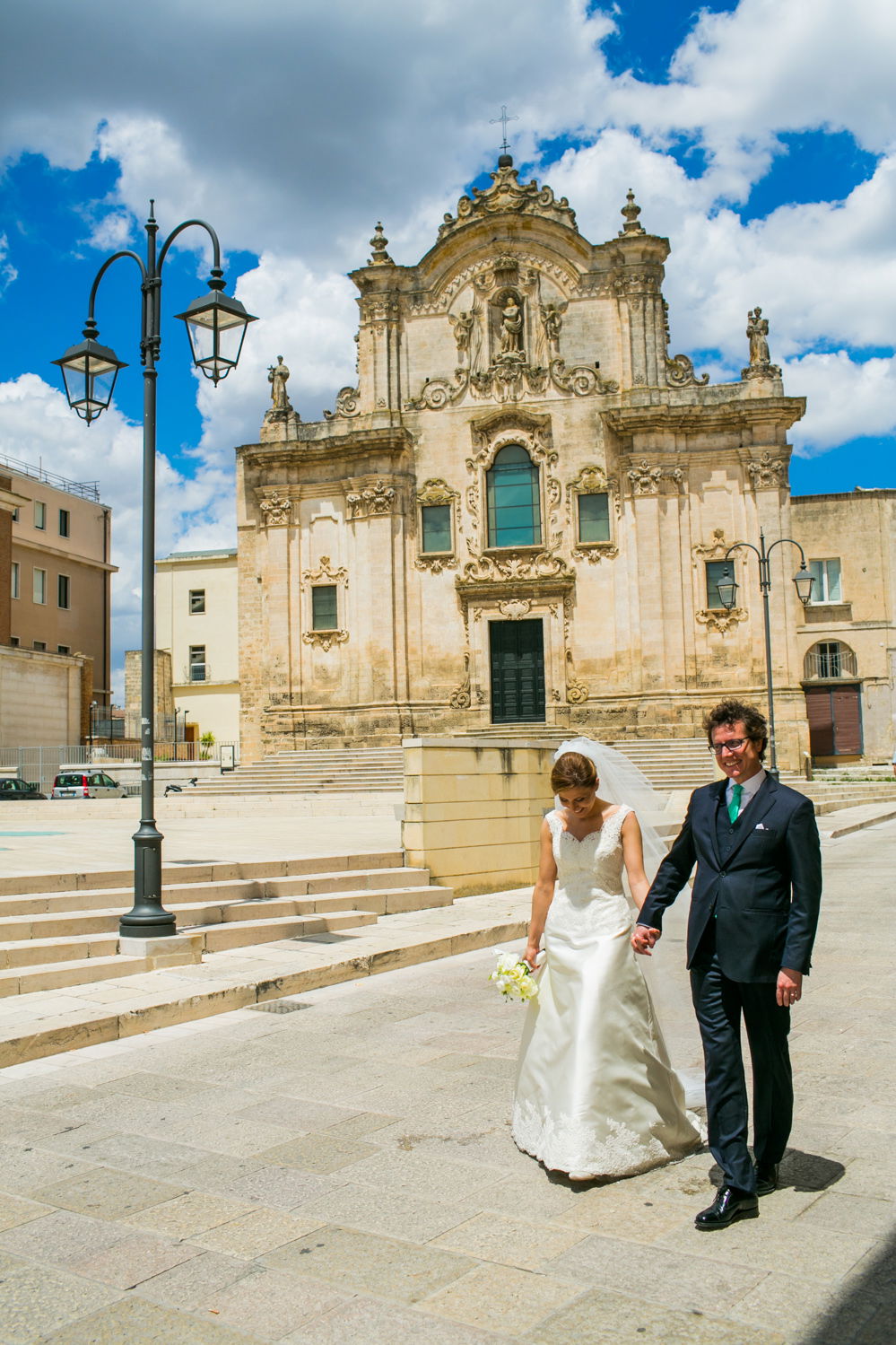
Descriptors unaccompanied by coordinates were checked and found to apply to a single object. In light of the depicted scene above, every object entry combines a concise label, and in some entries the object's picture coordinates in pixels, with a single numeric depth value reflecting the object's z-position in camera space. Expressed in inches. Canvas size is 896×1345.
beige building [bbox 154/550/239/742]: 2057.1
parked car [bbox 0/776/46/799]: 1414.9
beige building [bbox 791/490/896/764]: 1685.5
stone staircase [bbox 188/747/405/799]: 1238.9
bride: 195.8
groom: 177.0
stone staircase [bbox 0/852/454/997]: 365.2
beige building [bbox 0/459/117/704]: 1918.1
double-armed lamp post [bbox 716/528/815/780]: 1071.6
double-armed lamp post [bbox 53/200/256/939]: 384.5
